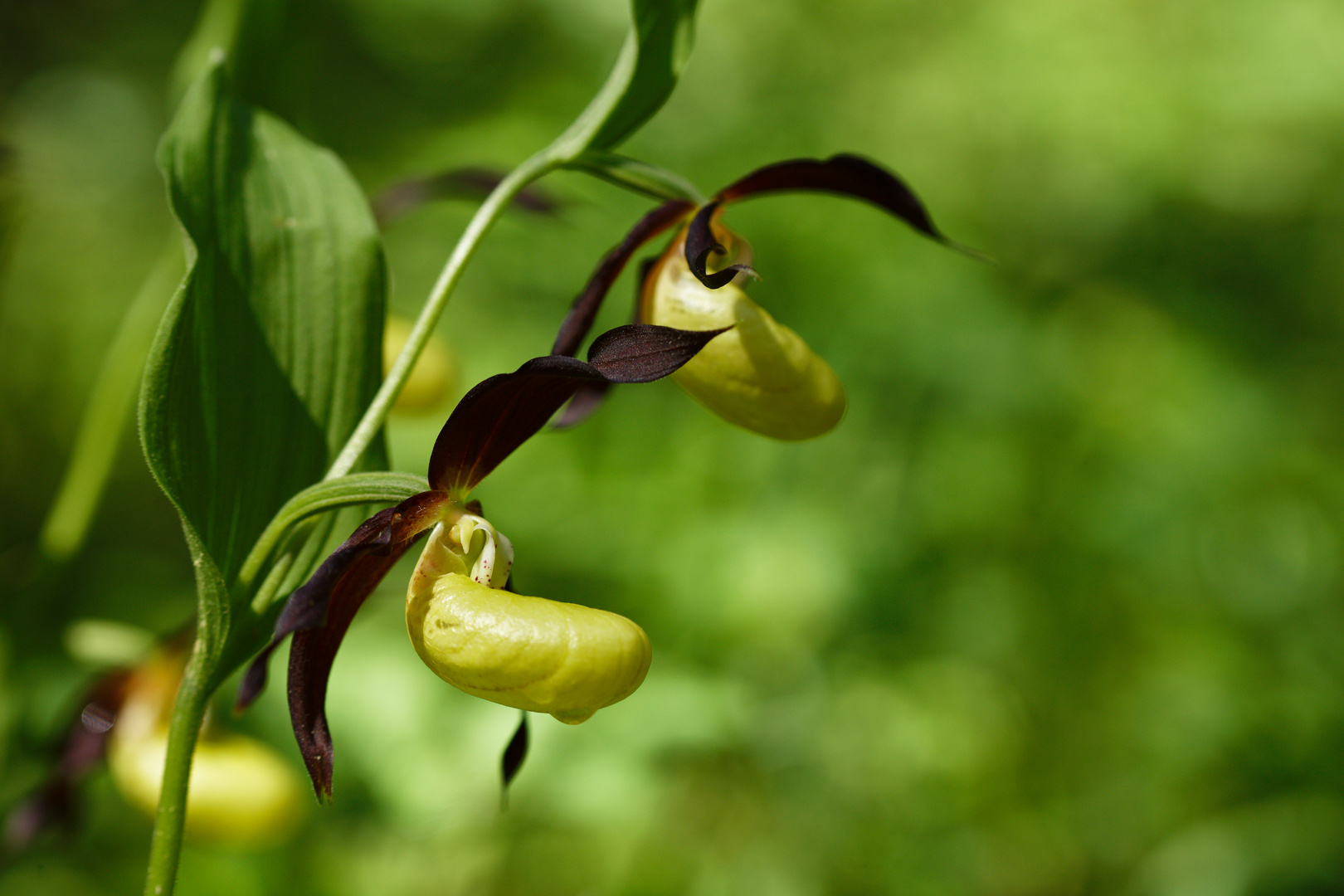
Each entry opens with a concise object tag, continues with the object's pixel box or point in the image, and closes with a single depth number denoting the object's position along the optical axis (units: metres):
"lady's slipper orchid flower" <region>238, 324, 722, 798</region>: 0.40
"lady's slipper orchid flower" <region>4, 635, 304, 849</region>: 0.58
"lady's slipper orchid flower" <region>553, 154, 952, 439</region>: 0.43
